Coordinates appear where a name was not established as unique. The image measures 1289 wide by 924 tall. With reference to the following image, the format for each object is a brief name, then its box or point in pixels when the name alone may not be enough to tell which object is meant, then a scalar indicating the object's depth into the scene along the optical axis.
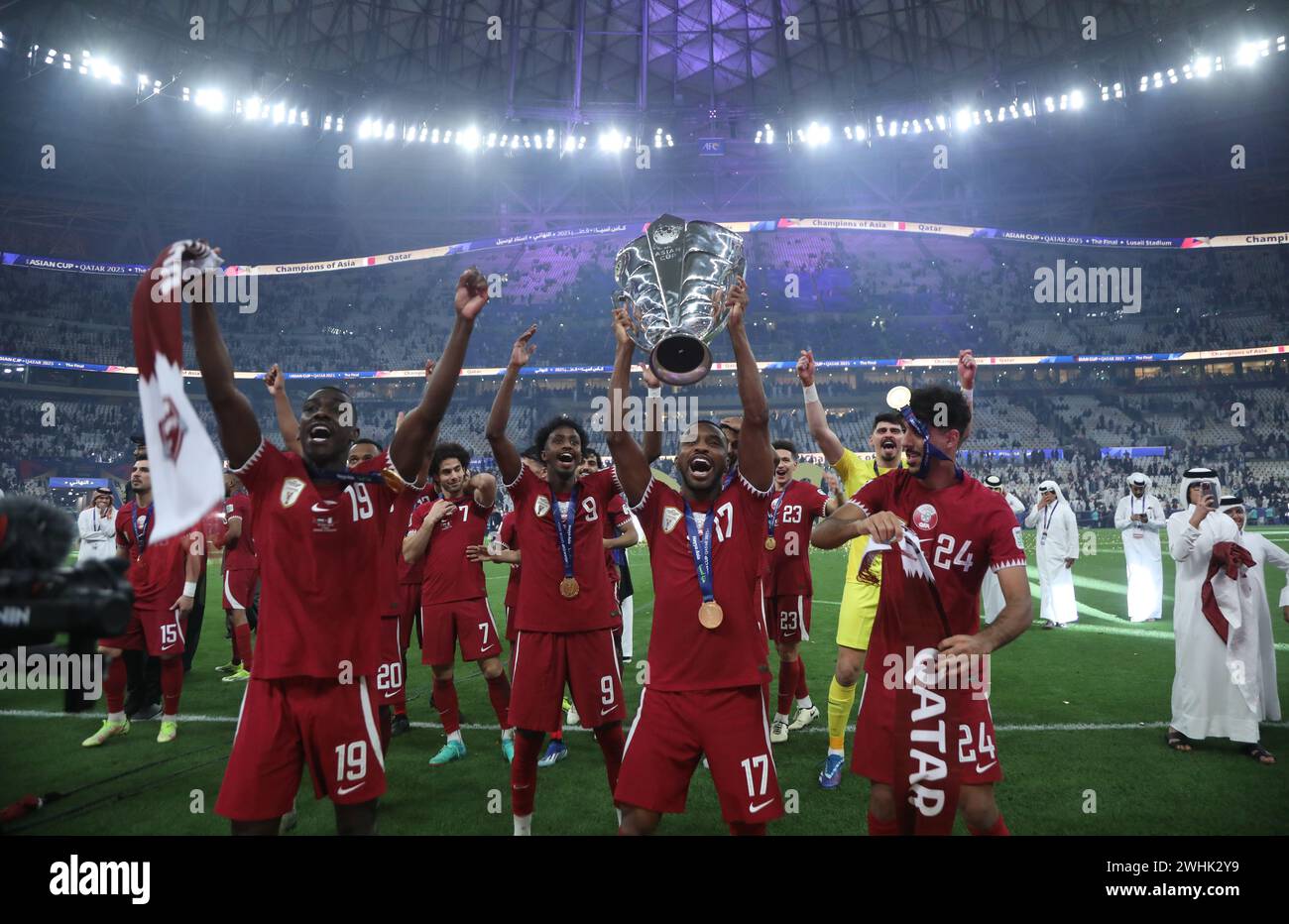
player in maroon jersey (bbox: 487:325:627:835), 4.34
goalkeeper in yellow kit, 4.90
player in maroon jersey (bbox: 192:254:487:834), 2.94
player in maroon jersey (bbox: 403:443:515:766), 6.08
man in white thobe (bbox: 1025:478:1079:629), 11.90
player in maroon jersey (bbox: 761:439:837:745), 6.36
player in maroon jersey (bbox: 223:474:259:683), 8.64
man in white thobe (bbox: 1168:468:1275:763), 5.95
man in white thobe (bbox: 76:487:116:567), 12.38
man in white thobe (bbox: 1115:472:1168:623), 11.93
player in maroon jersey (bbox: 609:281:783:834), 3.17
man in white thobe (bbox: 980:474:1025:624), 12.35
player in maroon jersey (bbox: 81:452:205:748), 6.64
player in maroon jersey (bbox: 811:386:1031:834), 3.17
